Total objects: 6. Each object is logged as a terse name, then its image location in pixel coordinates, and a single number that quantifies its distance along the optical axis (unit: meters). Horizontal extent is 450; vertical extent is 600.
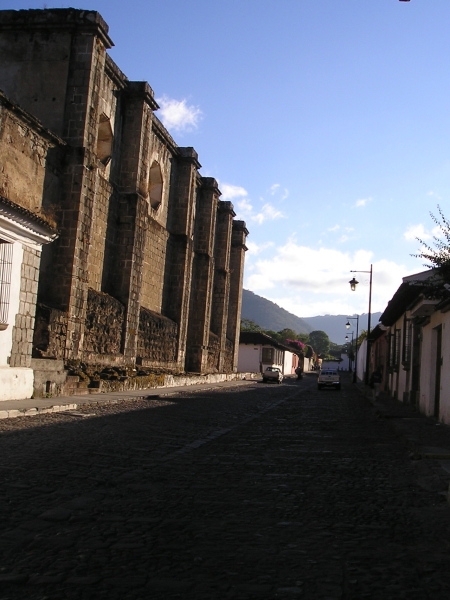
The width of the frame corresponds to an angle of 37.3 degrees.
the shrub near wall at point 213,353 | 40.83
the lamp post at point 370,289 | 35.19
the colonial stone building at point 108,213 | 19.36
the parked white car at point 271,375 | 47.72
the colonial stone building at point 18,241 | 13.52
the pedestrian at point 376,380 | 25.54
